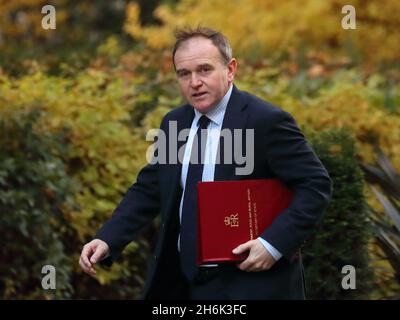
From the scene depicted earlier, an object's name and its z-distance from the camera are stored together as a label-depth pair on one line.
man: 7.71
